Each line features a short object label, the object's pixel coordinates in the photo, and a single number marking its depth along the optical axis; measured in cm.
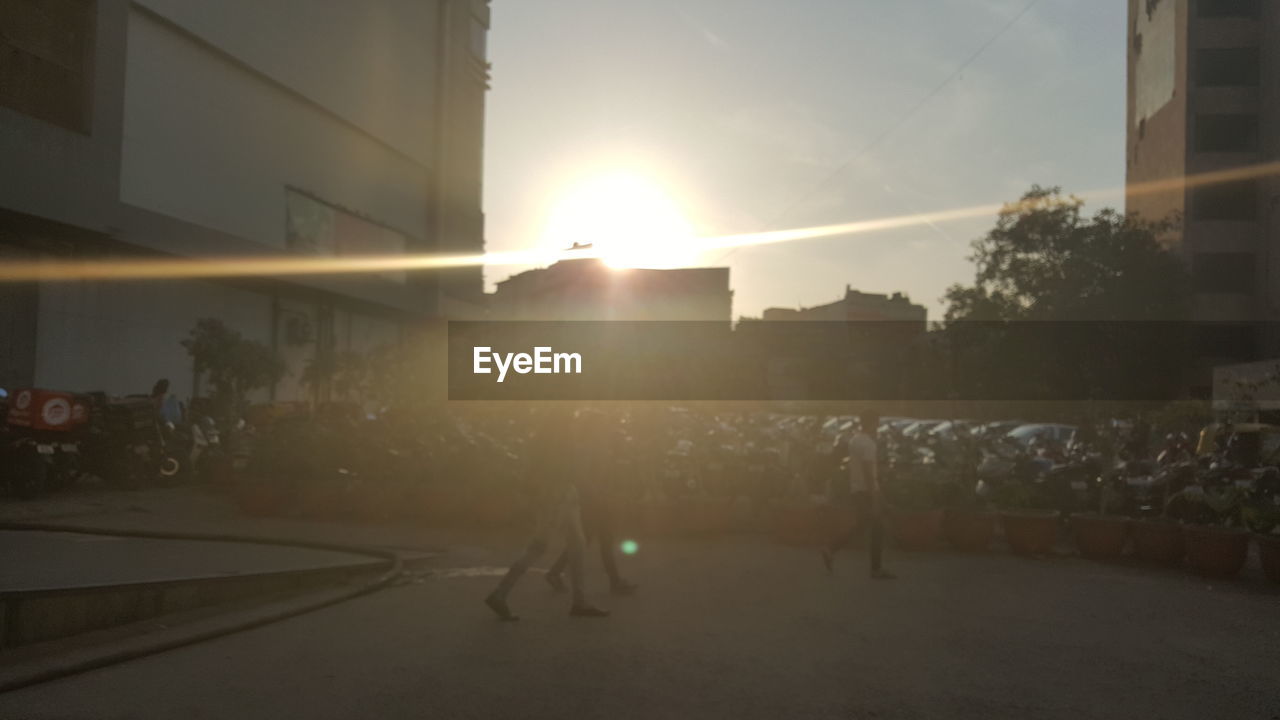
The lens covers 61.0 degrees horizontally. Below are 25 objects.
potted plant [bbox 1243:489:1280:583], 1196
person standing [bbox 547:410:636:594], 932
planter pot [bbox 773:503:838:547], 1455
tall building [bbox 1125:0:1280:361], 5150
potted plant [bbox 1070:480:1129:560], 1387
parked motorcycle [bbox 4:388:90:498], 1520
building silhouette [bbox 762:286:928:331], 5594
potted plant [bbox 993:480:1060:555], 1405
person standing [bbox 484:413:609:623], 879
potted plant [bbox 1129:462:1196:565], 1317
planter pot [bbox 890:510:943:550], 1425
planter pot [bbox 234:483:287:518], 1548
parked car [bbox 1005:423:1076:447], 2546
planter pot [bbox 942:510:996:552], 1423
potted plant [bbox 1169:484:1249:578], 1243
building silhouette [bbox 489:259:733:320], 8494
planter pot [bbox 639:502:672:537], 1467
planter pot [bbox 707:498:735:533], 1505
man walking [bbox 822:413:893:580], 1172
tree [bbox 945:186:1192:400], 4584
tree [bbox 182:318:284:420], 2450
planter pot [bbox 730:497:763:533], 1552
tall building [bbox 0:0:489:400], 2561
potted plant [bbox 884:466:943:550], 1427
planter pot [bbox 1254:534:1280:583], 1194
